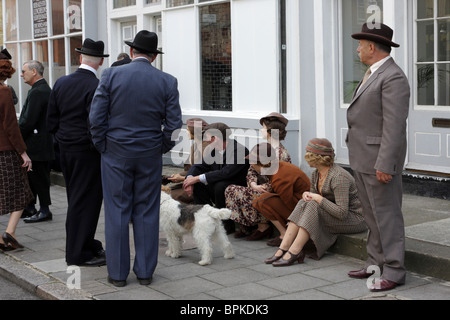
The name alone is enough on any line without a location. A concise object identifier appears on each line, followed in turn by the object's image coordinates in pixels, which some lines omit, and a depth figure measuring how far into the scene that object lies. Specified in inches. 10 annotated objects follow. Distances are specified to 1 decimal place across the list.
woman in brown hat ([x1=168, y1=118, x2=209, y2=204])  319.6
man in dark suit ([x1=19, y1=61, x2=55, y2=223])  343.3
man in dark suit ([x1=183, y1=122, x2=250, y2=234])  304.0
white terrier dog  260.7
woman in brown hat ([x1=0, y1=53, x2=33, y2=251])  290.2
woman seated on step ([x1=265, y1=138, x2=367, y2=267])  253.1
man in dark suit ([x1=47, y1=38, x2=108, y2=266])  255.6
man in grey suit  215.2
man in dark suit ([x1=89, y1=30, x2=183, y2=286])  228.1
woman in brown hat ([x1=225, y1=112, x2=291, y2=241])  290.5
